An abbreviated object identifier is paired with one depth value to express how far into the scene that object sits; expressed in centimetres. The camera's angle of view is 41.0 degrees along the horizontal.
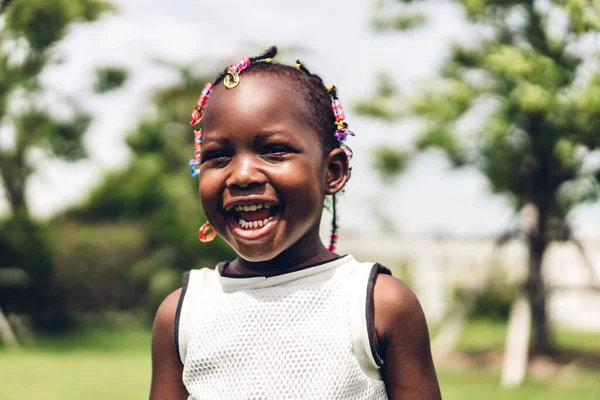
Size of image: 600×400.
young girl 167
